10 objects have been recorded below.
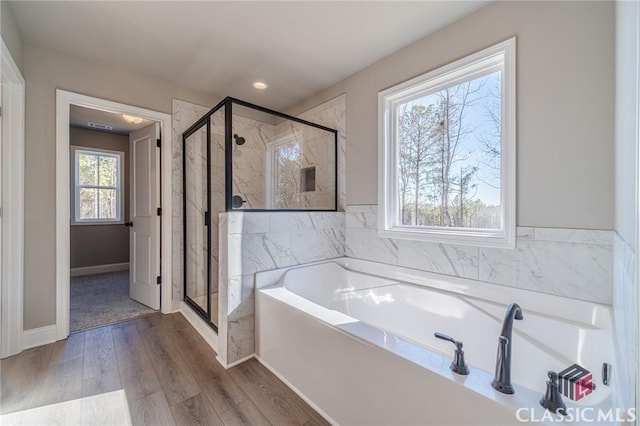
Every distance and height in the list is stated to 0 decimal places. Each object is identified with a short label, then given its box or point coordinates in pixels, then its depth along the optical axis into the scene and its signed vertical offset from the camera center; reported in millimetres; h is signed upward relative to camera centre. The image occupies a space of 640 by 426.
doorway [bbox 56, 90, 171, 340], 2268 +72
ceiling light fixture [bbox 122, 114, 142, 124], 3265 +1167
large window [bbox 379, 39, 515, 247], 1748 +468
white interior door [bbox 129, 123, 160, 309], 2891 -57
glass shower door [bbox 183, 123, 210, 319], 2572 -98
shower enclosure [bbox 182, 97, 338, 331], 2209 +396
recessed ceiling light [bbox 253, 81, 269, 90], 2898 +1436
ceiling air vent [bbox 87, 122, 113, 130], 4189 +1409
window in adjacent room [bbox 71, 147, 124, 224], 4477 +473
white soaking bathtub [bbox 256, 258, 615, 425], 960 -688
